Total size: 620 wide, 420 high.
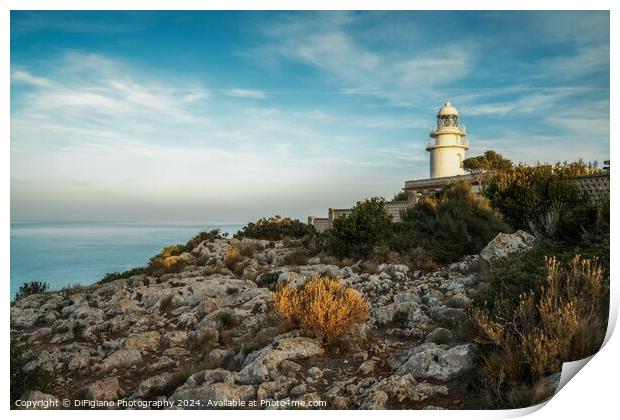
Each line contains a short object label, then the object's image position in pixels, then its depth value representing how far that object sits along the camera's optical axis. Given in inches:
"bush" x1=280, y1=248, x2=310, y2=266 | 407.5
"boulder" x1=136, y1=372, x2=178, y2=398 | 172.4
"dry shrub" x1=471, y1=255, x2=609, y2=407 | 140.3
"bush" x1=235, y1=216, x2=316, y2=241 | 581.9
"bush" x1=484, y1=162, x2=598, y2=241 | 299.0
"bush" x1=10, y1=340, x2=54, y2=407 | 172.9
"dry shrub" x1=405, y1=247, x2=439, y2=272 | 322.0
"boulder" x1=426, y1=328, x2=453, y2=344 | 178.4
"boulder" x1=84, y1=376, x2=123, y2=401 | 170.2
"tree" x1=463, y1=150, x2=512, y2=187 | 674.2
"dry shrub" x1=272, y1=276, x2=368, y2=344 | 184.7
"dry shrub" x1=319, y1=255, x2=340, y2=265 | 383.2
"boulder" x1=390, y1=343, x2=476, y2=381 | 150.6
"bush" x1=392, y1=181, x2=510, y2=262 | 344.8
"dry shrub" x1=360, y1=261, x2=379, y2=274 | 326.6
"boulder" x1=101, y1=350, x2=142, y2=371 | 203.8
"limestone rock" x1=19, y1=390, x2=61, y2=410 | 165.6
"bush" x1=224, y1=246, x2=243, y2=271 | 423.8
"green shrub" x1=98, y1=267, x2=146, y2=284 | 444.1
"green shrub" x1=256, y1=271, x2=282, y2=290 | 335.0
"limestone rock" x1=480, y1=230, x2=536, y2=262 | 298.1
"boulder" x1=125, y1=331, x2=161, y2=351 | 223.8
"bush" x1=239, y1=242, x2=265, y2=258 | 476.1
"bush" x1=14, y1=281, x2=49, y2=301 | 362.8
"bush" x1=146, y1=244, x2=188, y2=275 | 432.2
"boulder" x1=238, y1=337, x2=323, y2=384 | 164.7
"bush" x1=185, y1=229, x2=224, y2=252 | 539.8
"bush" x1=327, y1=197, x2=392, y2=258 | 395.2
